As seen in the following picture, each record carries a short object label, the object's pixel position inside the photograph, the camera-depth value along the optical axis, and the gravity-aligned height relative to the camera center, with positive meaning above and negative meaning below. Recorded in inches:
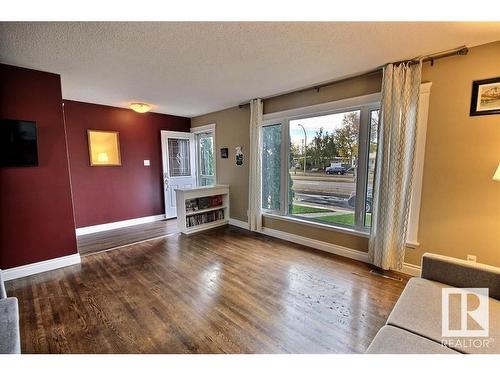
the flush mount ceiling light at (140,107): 153.6 +40.7
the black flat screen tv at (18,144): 95.5 +9.9
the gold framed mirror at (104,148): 165.8 +13.7
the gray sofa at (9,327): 42.4 -33.1
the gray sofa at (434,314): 42.4 -34.1
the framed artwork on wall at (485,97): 81.1 +24.4
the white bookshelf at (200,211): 161.6 -35.7
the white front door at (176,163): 204.8 +2.2
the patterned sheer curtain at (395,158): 95.1 +2.5
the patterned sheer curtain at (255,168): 155.1 -2.3
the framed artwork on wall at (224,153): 187.9 +10.3
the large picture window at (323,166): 117.2 -0.9
